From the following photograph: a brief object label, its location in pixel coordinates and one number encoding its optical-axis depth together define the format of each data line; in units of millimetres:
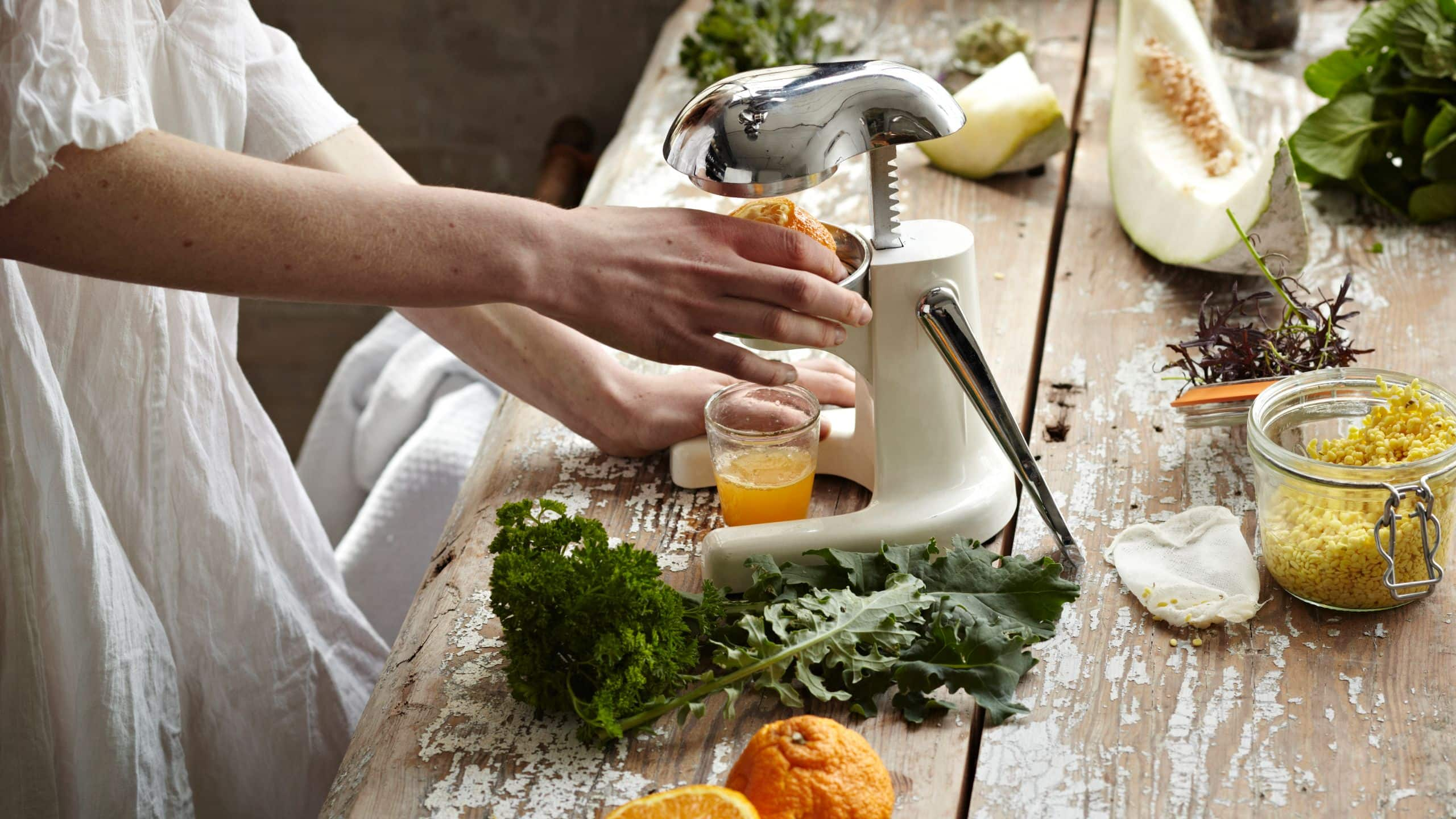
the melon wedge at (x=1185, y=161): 1220
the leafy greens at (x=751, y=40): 1819
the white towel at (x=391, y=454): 1522
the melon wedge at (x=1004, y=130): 1517
